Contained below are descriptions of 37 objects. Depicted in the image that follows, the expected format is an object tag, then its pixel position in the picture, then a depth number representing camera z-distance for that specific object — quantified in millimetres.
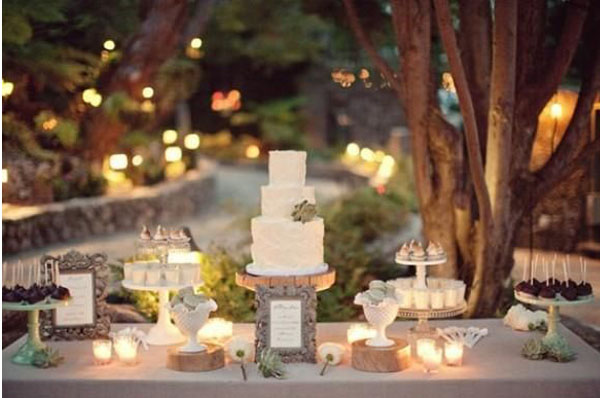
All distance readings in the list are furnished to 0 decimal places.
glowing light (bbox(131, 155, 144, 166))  14113
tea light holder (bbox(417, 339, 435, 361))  5328
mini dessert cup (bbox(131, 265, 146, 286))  6000
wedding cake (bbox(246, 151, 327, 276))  5551
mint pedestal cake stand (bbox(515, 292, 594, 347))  5543
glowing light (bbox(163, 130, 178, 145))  16438
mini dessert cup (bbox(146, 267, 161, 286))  5945
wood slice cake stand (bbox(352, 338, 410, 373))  5328
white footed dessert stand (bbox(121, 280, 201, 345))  6047
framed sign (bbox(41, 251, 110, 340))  6180
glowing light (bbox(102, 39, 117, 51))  8916
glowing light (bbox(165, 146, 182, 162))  15720
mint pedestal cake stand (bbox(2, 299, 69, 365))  5465
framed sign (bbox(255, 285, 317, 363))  5496
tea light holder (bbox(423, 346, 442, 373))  5324
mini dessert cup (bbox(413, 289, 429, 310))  5875
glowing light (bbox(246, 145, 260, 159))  22922
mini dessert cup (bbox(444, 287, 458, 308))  5898
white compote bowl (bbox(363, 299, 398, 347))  5371
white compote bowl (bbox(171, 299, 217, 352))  5352
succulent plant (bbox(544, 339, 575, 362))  5562
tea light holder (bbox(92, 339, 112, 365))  5508
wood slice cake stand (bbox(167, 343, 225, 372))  5367
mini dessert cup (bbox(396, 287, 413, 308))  5918
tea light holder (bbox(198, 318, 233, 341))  6070
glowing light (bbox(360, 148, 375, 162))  18469
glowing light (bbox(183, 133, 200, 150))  16203
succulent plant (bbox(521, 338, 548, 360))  5633
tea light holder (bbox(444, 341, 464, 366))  5430
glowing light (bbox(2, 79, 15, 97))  10852
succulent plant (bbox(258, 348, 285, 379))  5234
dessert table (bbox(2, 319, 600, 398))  5148
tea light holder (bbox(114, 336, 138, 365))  5508
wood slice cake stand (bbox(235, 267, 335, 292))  5484
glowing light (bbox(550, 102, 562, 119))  8245
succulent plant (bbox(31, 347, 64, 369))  5512
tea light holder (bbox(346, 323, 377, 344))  5855
